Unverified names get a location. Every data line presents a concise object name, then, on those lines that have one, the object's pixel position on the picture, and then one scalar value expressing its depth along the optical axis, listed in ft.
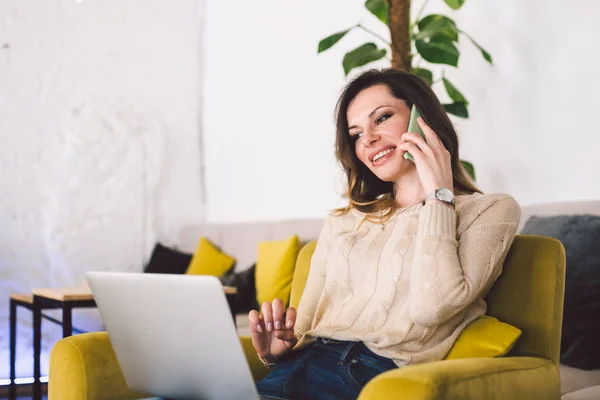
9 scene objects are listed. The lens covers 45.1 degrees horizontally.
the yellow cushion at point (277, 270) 11.05
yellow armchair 3.54
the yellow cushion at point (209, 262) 13.35
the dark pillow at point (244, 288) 11.98
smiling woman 4.53
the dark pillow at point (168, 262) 14.73
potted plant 8.71
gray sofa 5.32
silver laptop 3.70
